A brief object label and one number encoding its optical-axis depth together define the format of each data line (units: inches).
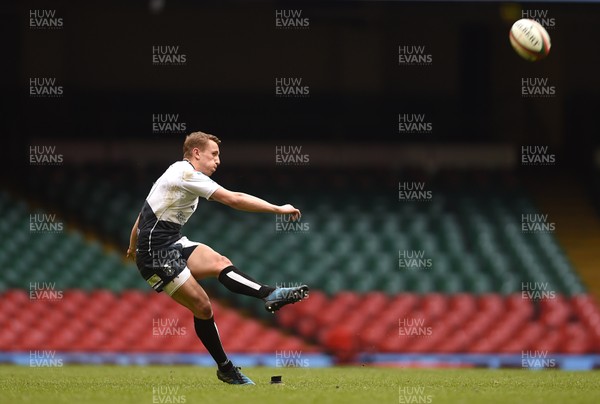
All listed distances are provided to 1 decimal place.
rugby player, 748.0
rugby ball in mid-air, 995.9
